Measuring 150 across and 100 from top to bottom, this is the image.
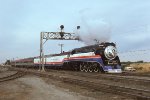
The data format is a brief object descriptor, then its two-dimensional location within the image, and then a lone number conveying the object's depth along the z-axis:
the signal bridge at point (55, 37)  48.64
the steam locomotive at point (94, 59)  31.45
